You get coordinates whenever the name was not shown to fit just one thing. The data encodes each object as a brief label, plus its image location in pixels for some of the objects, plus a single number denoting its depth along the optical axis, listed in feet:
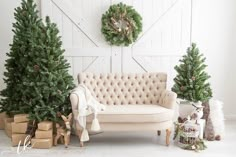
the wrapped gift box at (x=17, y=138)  15.14
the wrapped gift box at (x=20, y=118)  15.37
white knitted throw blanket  14.56
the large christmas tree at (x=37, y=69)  15.03
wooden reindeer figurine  14.96
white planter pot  16.11
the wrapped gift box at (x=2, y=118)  17.80
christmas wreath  18.03
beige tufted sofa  16.00
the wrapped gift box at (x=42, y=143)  14.76
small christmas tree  16.42
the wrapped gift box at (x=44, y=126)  14.74
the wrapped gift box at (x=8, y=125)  16.43
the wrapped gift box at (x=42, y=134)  14.82
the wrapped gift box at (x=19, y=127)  15.30
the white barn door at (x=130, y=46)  18.47
